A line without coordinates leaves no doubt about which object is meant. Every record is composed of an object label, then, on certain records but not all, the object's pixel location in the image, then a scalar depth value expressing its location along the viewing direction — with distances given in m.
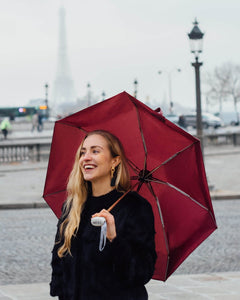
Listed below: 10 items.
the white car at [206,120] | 65.06
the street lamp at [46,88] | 84.51
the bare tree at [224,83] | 108.62
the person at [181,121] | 47.19
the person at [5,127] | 53.48
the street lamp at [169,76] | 99.53
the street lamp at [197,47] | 18.17
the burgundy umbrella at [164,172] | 3.66
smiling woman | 3.12
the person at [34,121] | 67.50
